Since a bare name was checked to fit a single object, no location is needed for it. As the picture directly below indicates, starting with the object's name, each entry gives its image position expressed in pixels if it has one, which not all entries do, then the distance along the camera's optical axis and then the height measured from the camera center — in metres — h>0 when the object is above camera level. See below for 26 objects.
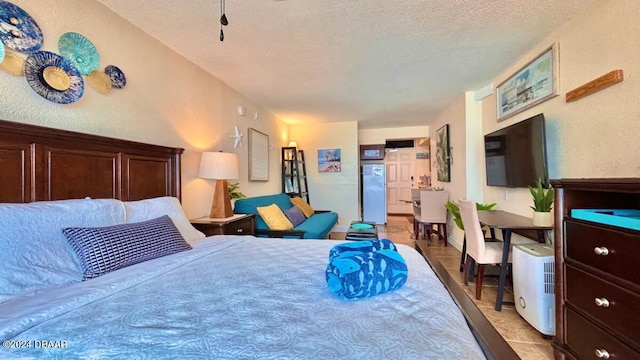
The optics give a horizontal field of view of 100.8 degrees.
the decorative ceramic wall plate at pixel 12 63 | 1.39 +0.65
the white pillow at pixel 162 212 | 1.69 -0.20
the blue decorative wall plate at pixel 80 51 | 1.64 +0.86
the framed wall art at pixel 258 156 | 4.00 +0.42
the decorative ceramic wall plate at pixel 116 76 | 1.91 +0.79
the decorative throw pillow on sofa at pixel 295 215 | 3.82 -0.51
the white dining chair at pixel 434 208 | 4.39 -0.47
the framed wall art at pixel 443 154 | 4.54 +0.47
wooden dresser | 1.15 -0.48
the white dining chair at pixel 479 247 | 2.33 -0.62
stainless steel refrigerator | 6.41 -0.33
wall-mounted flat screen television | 2.27 +0.24
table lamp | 2.64 +0.09
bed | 0.69 -0.43
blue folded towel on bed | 0.96 -0.35
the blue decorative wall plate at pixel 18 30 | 1.37 +0.84
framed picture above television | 2.23 +0.91
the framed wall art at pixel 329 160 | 5.66 +0.45
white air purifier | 1.79 -0.77
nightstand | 2.42 -0.41
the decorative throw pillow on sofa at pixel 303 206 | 4.62 -0.44
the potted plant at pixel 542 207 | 2.08 -0.23
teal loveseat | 3.04 -0.58
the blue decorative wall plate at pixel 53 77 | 1.50 +0.64
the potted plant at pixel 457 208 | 3.13 -0.36
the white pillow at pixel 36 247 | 1.07 -0.28
